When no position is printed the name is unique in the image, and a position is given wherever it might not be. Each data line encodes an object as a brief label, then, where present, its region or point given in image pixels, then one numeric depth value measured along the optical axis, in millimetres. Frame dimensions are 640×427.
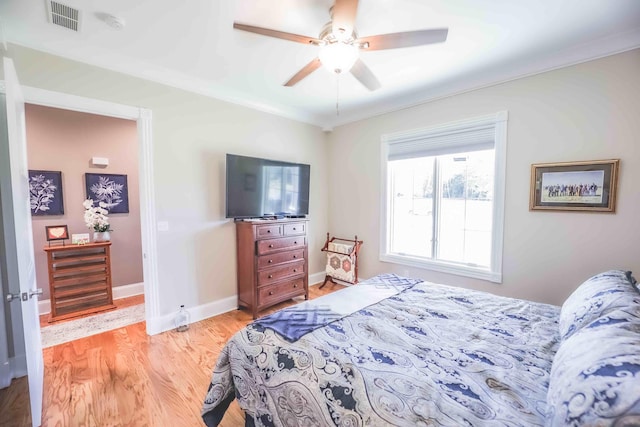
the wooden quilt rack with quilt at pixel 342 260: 3902
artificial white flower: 3488
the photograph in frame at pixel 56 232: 3281
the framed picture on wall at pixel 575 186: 2268
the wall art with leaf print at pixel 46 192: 3215
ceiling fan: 1609
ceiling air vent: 1825
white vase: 3496
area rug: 2701
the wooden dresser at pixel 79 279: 3141
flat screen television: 3166
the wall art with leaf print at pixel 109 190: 3627
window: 2902
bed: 847
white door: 1528
